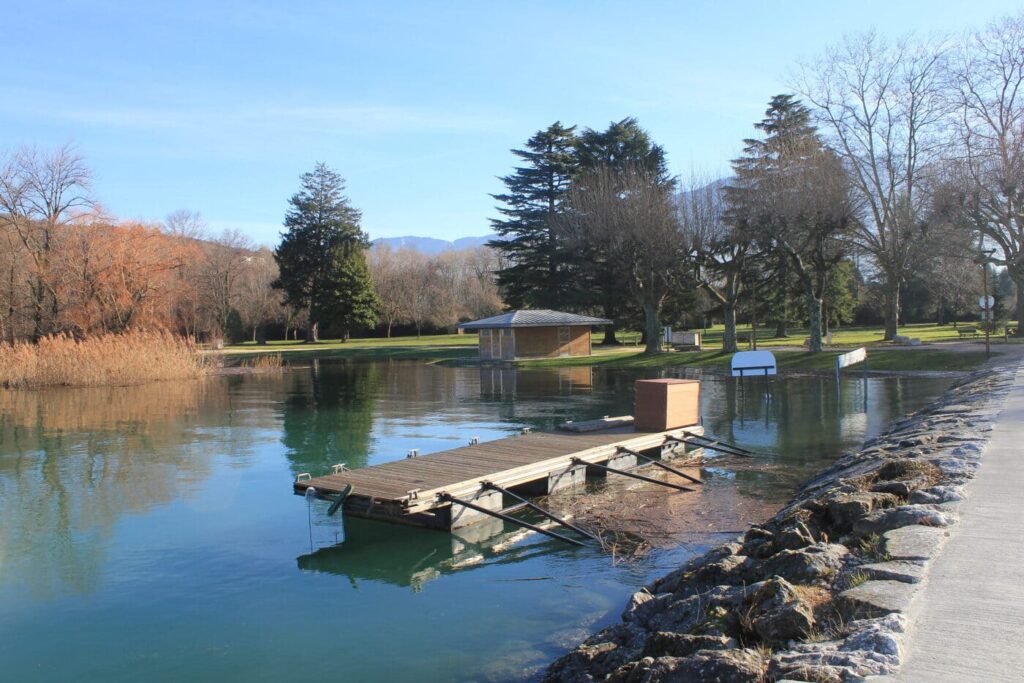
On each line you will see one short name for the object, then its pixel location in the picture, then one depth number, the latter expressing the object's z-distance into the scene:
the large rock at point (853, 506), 8.37
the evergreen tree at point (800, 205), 37.03
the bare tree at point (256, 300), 82.56
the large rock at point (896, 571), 5.90
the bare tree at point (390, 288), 83.69
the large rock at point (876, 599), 5.36
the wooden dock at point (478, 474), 11.66
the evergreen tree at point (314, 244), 76.25
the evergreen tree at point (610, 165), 52.69
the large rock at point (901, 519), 7.38
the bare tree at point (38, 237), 42.75
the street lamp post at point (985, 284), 33.38
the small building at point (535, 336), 51.53
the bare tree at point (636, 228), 44.22
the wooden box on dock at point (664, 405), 17.62
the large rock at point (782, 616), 5.53
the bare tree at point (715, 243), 43.97
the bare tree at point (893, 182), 41.16
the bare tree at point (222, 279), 79.08
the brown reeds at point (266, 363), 50.08
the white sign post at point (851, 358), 25.52
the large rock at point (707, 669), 4.75
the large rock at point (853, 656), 4.51
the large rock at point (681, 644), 5.57
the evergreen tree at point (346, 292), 75.62
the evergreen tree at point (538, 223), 58.06
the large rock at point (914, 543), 6.44
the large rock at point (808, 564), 6.68
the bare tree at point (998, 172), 36.16
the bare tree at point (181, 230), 82.28
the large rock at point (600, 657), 6.29
